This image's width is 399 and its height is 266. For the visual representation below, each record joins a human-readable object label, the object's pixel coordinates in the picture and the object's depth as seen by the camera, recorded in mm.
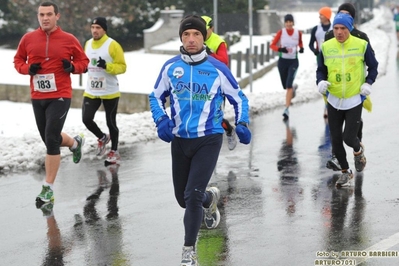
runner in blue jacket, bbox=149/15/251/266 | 13185
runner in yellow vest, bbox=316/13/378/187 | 18356
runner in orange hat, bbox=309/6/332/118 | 27797
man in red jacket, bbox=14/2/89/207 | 17591
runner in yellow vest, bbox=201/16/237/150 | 22063
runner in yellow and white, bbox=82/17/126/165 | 21718
